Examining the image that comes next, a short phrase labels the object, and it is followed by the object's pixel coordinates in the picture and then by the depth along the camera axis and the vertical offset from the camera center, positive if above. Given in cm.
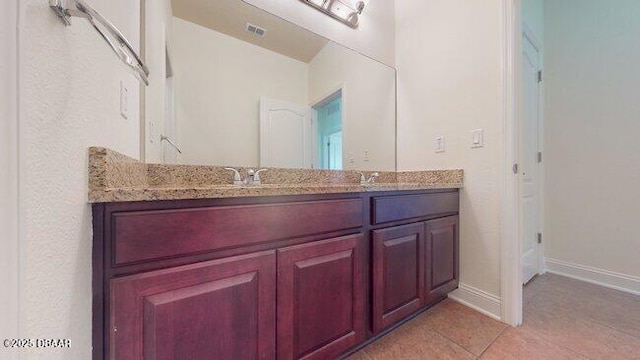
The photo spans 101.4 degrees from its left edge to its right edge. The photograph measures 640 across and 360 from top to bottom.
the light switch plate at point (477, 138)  167 +27
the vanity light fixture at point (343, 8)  180 +122
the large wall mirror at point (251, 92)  132 +53
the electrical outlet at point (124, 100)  87 +28
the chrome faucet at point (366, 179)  194 +1
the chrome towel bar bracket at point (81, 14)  50 +34
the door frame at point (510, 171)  154 +5
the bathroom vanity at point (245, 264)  66 -28
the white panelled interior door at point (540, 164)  236 +14
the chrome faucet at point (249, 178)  138 +1
